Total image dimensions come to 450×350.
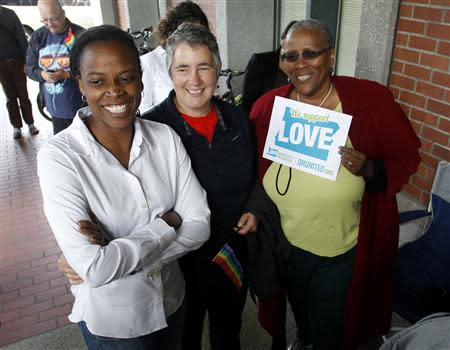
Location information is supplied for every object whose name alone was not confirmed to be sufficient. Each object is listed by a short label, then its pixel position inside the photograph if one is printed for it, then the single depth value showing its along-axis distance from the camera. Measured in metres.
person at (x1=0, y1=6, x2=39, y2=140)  6.59
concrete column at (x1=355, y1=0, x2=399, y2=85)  3.14
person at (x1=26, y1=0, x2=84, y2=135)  4.07
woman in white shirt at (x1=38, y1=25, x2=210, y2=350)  1.46
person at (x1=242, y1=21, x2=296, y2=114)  3.57
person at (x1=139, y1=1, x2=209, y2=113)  3.18
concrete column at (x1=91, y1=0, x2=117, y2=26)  12.16
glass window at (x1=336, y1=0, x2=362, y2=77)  4.22
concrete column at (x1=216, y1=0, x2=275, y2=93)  5.61
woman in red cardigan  1.99
